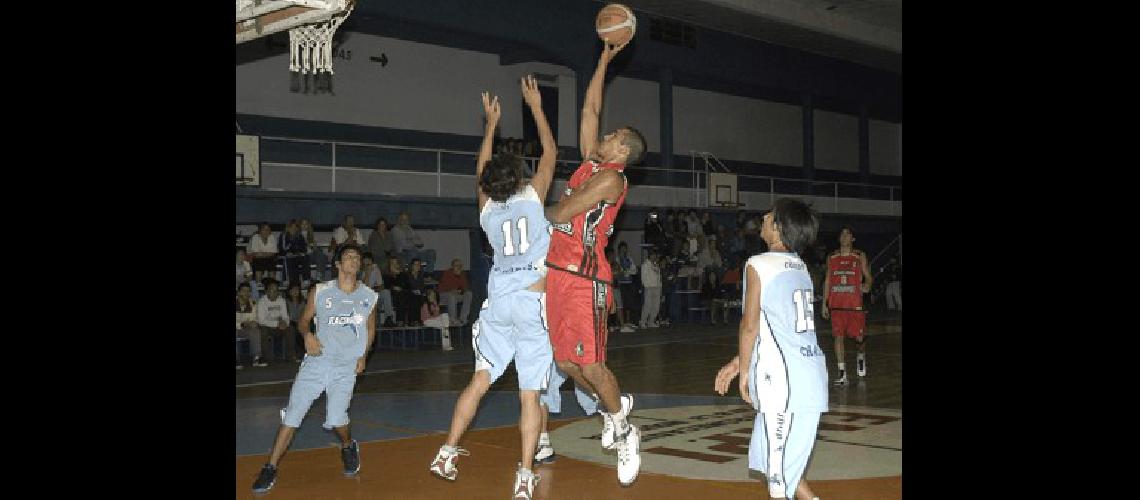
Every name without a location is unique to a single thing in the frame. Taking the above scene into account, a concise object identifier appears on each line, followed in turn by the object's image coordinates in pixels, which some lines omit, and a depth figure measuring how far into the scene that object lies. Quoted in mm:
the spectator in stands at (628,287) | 19203
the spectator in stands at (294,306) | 14109
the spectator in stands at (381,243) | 15602
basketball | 6289
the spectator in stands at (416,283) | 15757
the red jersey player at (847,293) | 10648
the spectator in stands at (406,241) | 16109
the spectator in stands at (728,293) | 20688
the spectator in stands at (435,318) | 15492
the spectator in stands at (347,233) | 14969
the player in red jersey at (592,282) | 5543
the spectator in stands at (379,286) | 14508
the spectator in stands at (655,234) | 19406
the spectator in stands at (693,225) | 20609
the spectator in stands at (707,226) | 21064
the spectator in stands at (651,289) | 19000
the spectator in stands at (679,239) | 19844
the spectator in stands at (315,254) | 15344
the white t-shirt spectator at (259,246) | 15016
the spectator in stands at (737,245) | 21438
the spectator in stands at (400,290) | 15562
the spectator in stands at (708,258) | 20531
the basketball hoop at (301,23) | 7359
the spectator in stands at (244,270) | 14253
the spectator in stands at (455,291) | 16609
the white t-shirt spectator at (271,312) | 13828
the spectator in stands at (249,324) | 13531
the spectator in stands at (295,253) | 15000
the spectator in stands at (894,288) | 25328
